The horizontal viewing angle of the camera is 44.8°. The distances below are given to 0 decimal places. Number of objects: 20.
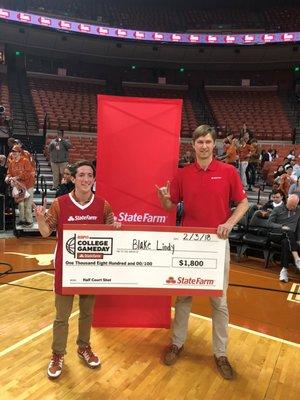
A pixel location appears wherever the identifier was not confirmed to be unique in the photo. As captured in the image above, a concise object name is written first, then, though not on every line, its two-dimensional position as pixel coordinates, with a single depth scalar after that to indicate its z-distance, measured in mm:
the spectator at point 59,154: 9523
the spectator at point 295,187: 6721
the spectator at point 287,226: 5426
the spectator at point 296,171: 9214
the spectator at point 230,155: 8844
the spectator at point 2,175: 7373
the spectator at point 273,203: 6164
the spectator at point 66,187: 6727
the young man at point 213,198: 2729
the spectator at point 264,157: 12789
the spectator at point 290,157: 11405
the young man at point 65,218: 2641
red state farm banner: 3234
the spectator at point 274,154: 13362
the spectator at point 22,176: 7288
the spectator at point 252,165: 10416
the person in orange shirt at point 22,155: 7387
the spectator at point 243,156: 10047
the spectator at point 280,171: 9624
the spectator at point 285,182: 7558
